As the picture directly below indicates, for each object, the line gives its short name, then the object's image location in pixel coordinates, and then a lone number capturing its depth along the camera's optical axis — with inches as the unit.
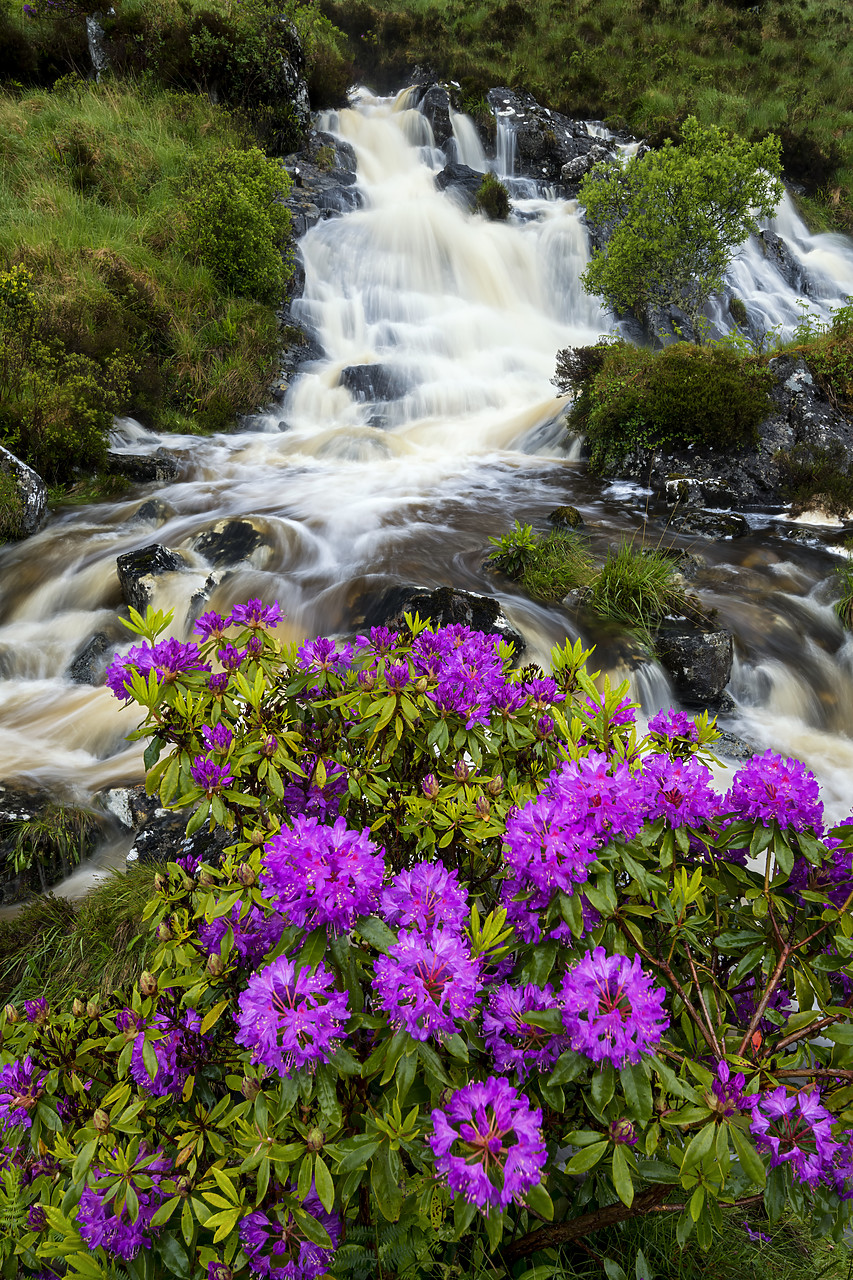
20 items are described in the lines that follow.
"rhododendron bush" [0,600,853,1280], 43.4
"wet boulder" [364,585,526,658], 195.9
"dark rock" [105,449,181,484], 324.2
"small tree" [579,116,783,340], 369.4
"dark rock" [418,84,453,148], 675.4
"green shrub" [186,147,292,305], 403.2
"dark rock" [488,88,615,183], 673.6
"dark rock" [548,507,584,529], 286.4
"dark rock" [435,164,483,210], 610.9
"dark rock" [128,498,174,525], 287.0
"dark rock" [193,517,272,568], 253.2
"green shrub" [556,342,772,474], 327.9
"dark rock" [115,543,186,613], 225.1
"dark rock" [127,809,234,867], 131.3
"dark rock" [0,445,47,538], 266.8
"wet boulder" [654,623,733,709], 205.2
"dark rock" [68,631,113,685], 212.2
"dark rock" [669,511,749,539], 296.2
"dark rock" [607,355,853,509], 328.5
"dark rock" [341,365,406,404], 436.8
